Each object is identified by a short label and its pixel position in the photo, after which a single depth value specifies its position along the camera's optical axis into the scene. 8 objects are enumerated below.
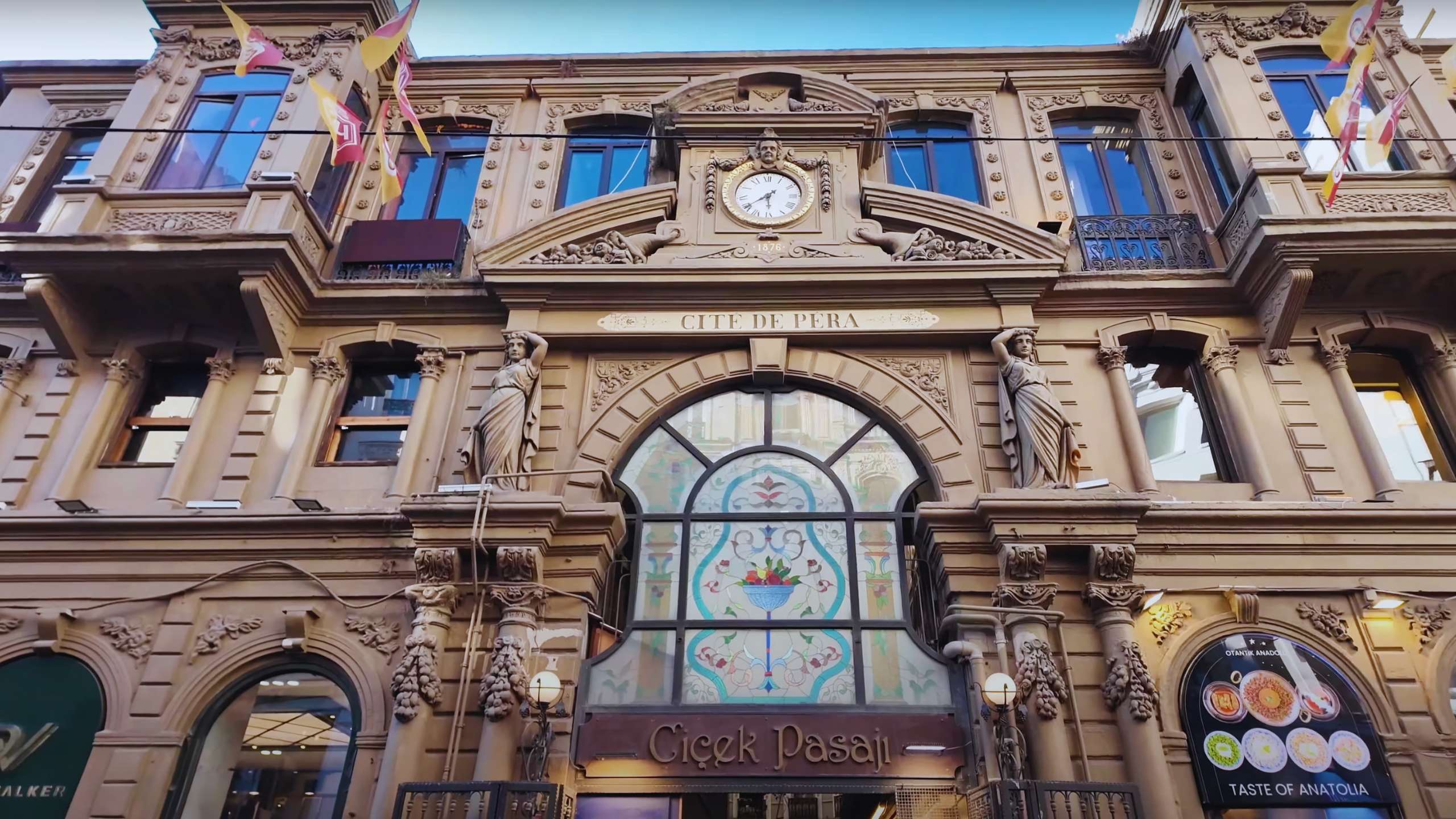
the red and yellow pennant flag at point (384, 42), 13.08
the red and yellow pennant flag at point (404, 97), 13.17
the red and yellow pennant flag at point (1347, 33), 12.56
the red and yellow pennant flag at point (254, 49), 13.16
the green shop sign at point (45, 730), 10.12
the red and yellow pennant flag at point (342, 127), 12.72
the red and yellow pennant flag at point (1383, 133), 12.17
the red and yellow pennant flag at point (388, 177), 13.33
